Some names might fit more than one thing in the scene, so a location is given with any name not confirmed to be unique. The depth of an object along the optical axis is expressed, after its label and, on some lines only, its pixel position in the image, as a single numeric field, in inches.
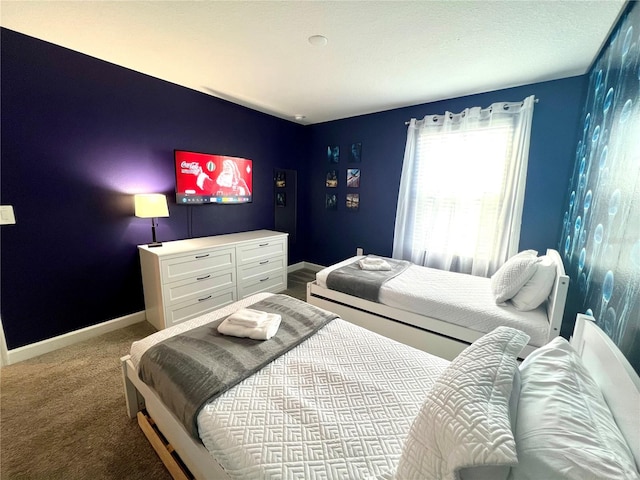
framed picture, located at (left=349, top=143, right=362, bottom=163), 149.0
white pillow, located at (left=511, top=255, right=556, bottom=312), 70.1
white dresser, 94.0
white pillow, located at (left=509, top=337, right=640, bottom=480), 21.2
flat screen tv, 111.4
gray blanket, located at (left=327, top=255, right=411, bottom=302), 91.7
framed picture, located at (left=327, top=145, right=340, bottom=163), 158.4
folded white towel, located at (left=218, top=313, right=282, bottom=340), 55.1
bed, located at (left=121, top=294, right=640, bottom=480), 23.6
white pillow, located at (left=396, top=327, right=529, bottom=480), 22.9
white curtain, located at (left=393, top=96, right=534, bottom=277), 104.2
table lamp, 94.3
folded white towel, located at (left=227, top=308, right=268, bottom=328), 57.0
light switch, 73.9
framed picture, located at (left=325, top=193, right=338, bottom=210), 163.8
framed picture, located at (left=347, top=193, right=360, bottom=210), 154.6
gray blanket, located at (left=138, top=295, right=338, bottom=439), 41.3
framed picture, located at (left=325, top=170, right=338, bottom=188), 161.5
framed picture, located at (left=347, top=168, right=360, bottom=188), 152.4
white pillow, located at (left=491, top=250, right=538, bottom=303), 72.4
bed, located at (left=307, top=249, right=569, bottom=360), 67.1
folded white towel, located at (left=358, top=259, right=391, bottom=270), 107.6
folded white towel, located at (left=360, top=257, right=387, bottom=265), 110.6
